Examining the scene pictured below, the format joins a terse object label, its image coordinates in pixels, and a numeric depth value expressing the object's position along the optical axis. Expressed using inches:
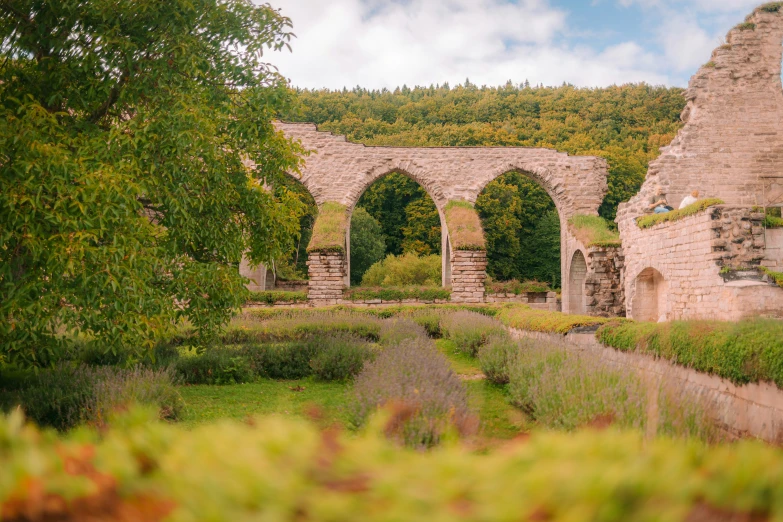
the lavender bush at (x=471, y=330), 466.6
